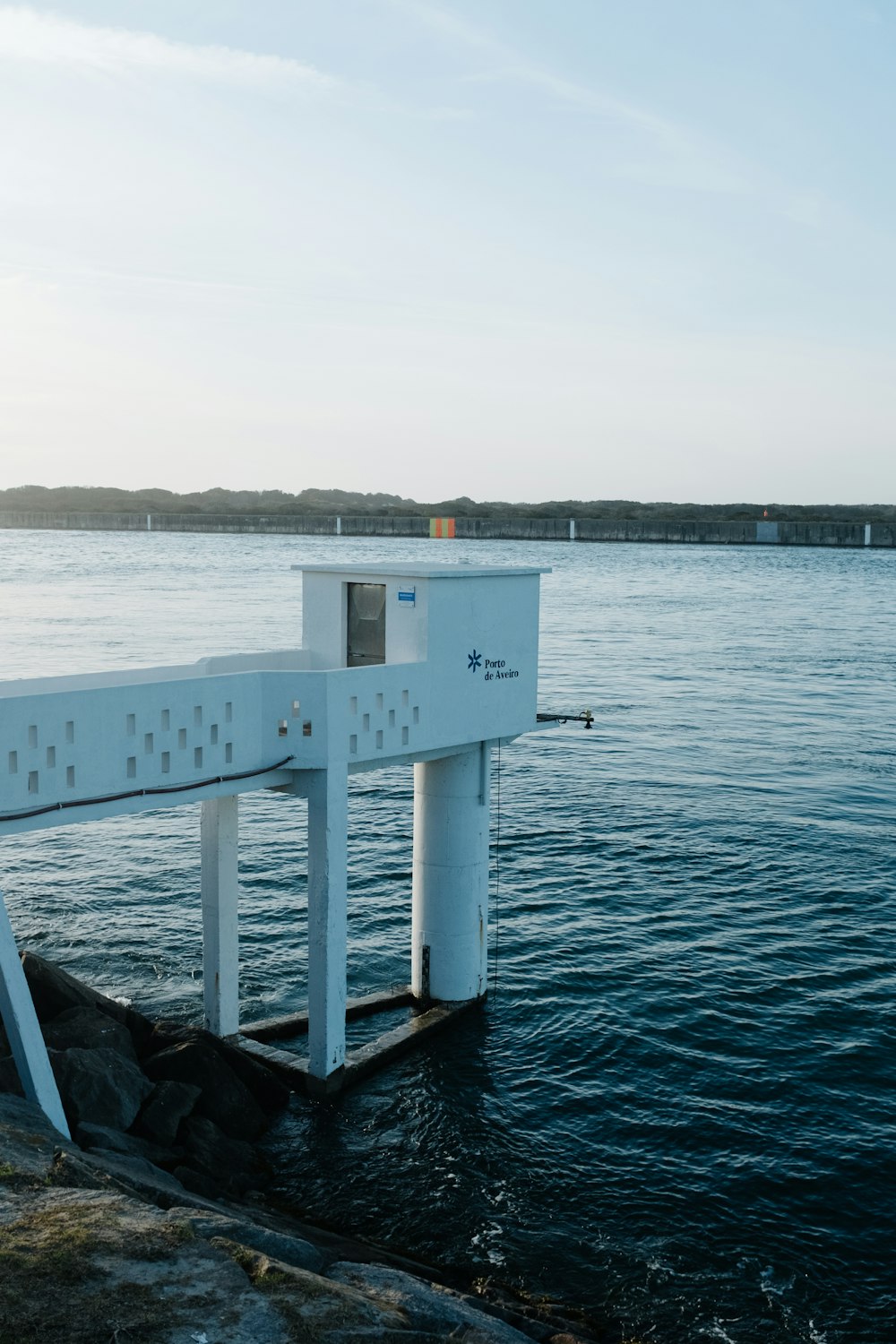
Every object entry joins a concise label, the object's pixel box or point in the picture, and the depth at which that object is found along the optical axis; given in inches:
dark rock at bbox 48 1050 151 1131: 743.1
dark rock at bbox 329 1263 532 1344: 516.7
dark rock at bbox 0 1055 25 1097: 693.9
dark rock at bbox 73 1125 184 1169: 705.6
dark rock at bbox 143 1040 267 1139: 839.1
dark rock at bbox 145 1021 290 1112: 885.8
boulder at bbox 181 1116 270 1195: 767.7
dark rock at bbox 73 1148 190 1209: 594.2
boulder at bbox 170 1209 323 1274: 526.6
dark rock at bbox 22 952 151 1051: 877.2
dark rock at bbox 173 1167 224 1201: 711.1
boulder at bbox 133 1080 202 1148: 767.7
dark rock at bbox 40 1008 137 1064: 817.5
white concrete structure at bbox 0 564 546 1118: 744.3
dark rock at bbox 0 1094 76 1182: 564.4
